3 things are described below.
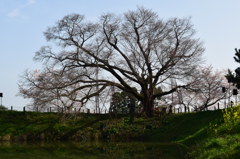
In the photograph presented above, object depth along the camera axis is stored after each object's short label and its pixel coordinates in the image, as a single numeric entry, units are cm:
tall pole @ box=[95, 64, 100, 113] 4193
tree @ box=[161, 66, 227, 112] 5981
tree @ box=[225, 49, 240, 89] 2947
